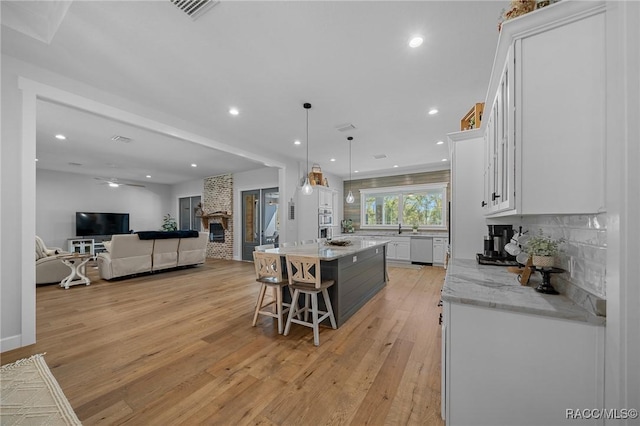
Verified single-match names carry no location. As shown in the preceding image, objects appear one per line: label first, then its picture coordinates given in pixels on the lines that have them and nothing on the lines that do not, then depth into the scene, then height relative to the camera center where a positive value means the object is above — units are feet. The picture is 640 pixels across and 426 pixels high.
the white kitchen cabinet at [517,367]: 3.49 -2.42
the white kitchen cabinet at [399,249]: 22.89 -3.48
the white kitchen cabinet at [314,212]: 20.42 +0.02
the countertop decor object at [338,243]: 12.77 -1.63
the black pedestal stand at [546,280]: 4.48 -1.28
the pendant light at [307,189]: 13.80 +1.32
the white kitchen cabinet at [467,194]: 8.59 +0.66
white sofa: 16.57 -3.23
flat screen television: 25.59 -1.28
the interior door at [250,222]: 24.31 -0.98
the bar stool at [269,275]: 9.02 -2.42
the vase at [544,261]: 4.50 -0.90
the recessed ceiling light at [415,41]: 6.82 +4.86
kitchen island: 9.66 -2.61
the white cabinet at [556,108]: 3.54 +1.64
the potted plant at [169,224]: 30.50 -1.50
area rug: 5.09 -4.30
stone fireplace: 25.93 +0.12
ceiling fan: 26.60 +3.37
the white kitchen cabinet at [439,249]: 21.30 -3.23
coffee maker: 7.48 -0.98
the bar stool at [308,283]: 8.32 -2.59
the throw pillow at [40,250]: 15.79 -2.52
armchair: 15.17 -3.58
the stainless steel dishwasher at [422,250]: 21.79 -3.40
